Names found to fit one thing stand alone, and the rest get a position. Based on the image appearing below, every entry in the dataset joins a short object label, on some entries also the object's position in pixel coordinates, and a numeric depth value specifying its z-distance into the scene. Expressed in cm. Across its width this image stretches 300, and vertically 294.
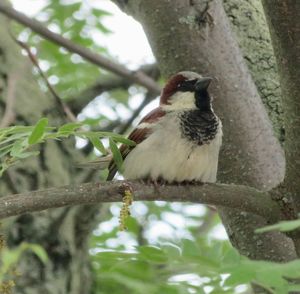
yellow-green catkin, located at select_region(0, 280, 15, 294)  384
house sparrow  563
